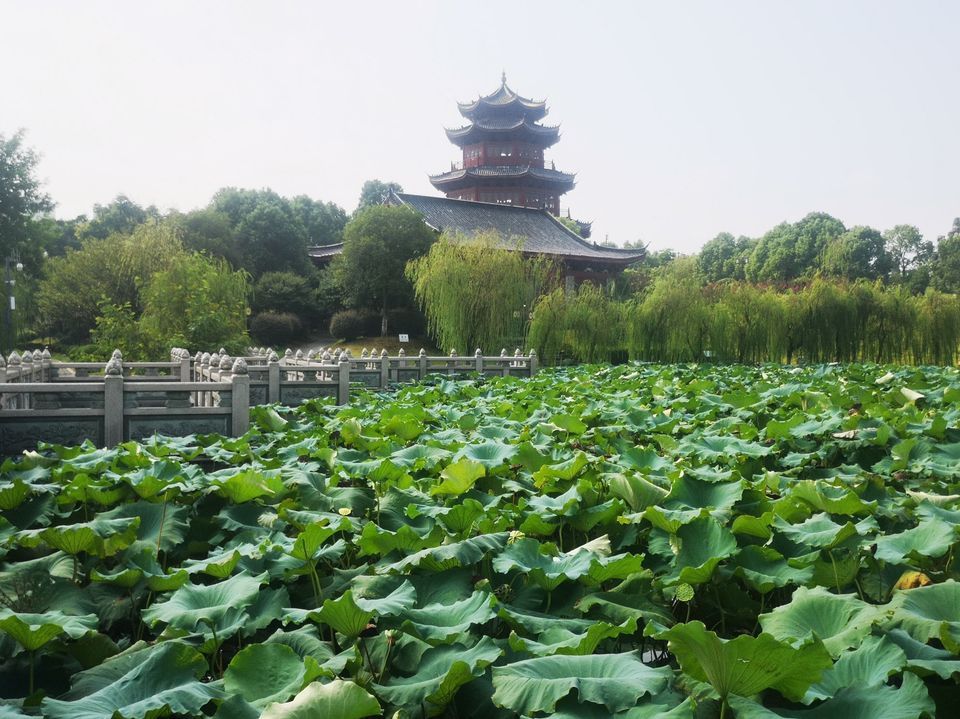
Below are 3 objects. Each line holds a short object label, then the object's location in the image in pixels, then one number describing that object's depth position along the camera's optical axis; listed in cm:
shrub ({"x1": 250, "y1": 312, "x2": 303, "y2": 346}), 2877
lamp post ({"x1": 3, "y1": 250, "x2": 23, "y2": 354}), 2210
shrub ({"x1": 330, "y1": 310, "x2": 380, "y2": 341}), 2891
